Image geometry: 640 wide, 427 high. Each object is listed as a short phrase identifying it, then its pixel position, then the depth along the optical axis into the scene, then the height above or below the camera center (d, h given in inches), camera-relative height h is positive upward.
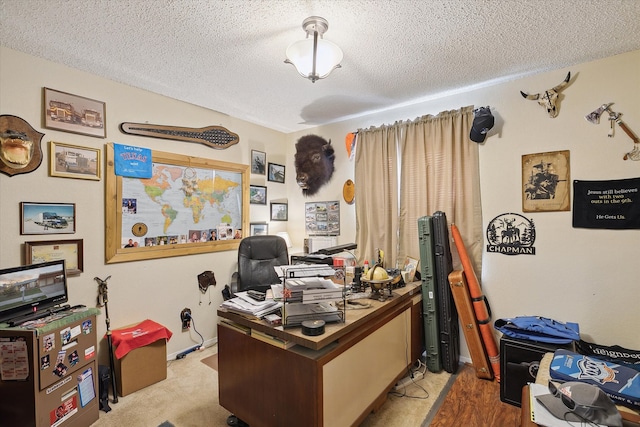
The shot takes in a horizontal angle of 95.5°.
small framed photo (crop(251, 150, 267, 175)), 144.1 +26.3
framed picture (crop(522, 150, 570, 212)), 91.1 +9.1
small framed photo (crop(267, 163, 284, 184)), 153.0 +21.6
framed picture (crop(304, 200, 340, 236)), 143.8 -2.7
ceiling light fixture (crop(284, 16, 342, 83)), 66.9 +37.5
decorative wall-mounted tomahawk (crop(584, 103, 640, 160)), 81.7 +25.3
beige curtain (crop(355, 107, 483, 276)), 106.3 +11.8
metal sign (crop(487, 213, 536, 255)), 97.0 -8.4
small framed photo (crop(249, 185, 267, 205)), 143.9 +9.7
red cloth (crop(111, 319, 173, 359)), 89.1 -38.5
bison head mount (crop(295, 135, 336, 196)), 145.6 +25.8
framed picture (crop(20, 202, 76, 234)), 80.5 -0.4
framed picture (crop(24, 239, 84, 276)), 80.9 -10.5
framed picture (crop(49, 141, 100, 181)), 85.4 +17.0
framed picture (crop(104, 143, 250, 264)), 98.5 +1.9
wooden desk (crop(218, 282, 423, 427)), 57.9 -35.9
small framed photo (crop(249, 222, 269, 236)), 143.4 -7.4
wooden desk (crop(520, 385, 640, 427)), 44.1 -33.4
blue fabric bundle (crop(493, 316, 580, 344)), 79.6 -34.3
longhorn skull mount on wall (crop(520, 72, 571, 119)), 90.5 +35.4
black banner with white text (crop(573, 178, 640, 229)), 81.5 +1.5
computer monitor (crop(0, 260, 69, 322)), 68.2 -18.1
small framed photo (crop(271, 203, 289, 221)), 154.6 +0.8
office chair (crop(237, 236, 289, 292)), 113.7 -19.0
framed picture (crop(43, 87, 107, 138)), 84.7 +31.5
